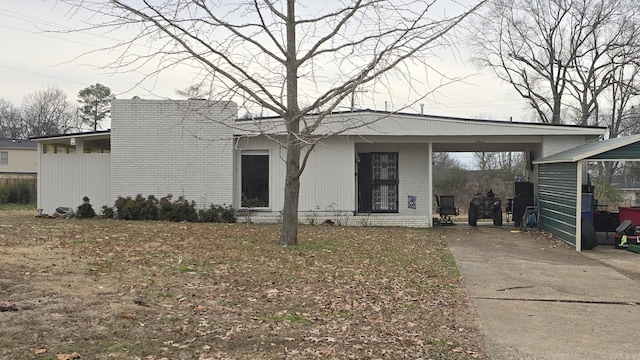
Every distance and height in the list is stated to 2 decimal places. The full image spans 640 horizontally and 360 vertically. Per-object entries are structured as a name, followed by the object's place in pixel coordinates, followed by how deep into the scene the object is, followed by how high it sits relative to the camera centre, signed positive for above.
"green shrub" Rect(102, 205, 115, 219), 16.67 -0.79
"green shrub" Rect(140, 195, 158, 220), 16.28 -0.74
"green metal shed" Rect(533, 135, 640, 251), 12.43 +0.19
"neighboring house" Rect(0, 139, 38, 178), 41.62 +2.10
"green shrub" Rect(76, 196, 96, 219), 16.83 -0.77
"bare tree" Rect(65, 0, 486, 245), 9.73 +2.17
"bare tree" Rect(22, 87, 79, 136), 49.91 +6.31
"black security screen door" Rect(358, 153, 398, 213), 18.20 +0.16
